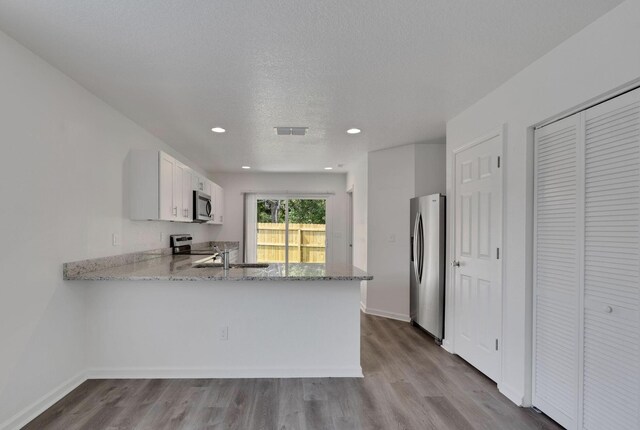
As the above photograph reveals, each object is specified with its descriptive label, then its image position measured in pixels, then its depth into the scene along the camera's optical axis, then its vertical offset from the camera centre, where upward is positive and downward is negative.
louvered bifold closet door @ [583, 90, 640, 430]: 1.77 -0.25
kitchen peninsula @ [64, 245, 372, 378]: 2.95 -0.92
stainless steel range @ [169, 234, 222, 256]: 4.92 -0.43
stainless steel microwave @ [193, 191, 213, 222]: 4.85 +0.11
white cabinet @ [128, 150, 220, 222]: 3.59 +0.30
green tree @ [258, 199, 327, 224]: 7.24 +0.09
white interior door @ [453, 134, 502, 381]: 2.83 -0.33
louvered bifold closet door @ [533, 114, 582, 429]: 2.12 -0.34
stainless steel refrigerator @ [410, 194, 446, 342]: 3.92 -0.54
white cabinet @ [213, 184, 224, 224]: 6.19 +0.14
